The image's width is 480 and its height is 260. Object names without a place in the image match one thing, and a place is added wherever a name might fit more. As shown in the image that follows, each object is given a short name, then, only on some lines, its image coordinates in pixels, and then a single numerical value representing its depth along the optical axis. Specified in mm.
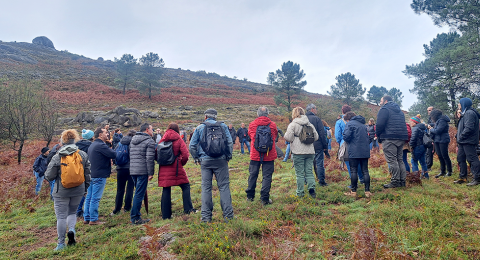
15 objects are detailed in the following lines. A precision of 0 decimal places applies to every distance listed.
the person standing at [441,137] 6035
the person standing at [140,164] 4781
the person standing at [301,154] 5090
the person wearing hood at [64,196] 3865
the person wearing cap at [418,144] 6156
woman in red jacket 4723
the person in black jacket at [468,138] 5188
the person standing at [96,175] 5070
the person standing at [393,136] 5191
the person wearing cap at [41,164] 7312
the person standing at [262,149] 4969
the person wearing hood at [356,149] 5078
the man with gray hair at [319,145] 5871
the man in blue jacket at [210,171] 4273
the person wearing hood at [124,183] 5379
